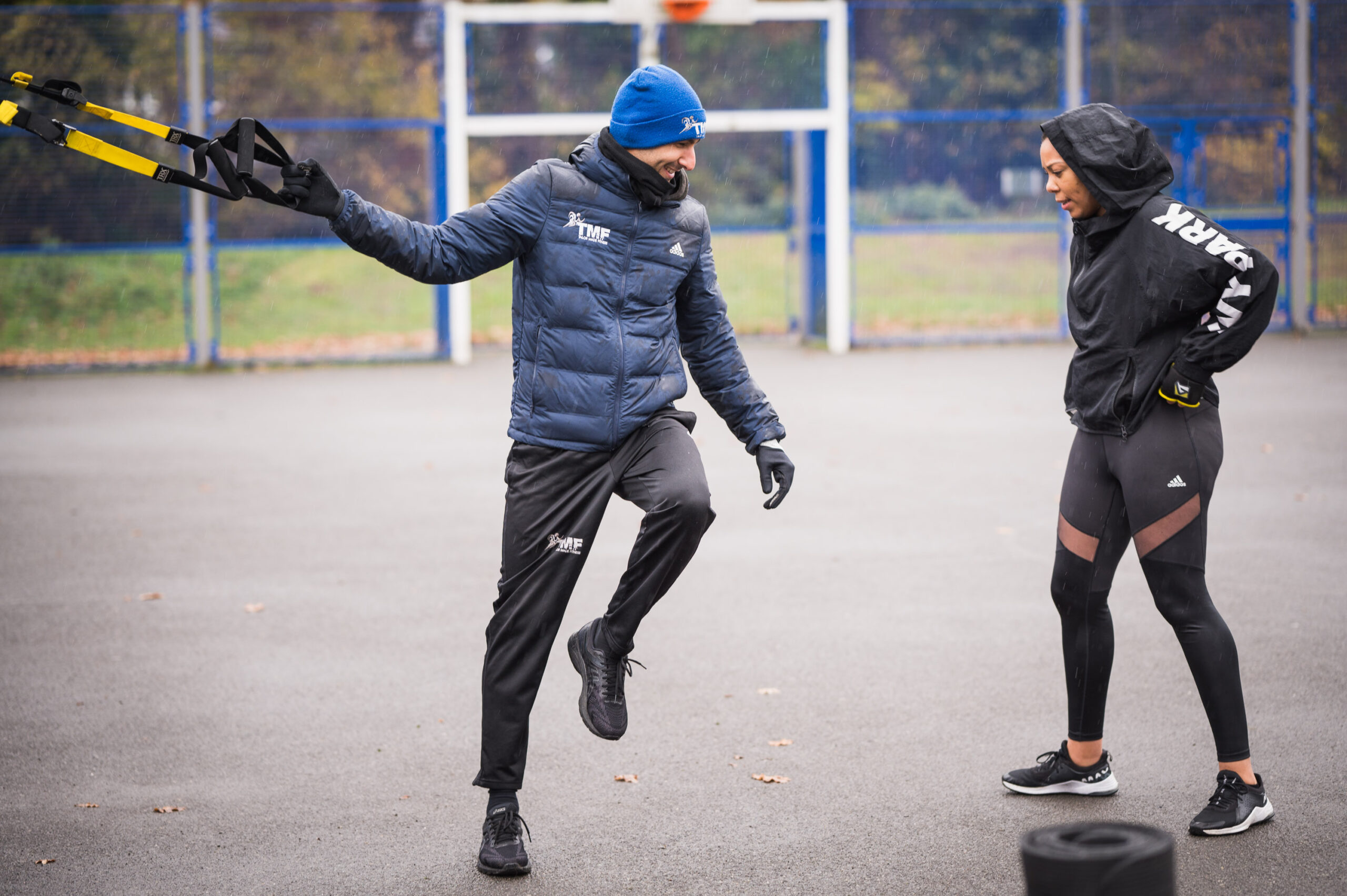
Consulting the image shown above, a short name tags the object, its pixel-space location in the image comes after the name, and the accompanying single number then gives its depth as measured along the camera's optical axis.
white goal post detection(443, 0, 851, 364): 17.86
